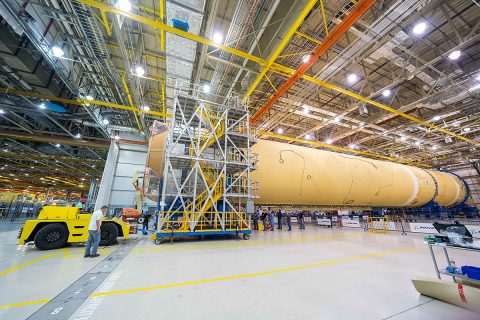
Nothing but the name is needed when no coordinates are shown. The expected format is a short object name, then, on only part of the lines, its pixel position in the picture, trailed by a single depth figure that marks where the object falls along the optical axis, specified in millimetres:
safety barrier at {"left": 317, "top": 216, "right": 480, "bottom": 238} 9989
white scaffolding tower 7703
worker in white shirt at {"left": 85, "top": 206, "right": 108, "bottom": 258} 5062
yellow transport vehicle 5809
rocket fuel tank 10438
